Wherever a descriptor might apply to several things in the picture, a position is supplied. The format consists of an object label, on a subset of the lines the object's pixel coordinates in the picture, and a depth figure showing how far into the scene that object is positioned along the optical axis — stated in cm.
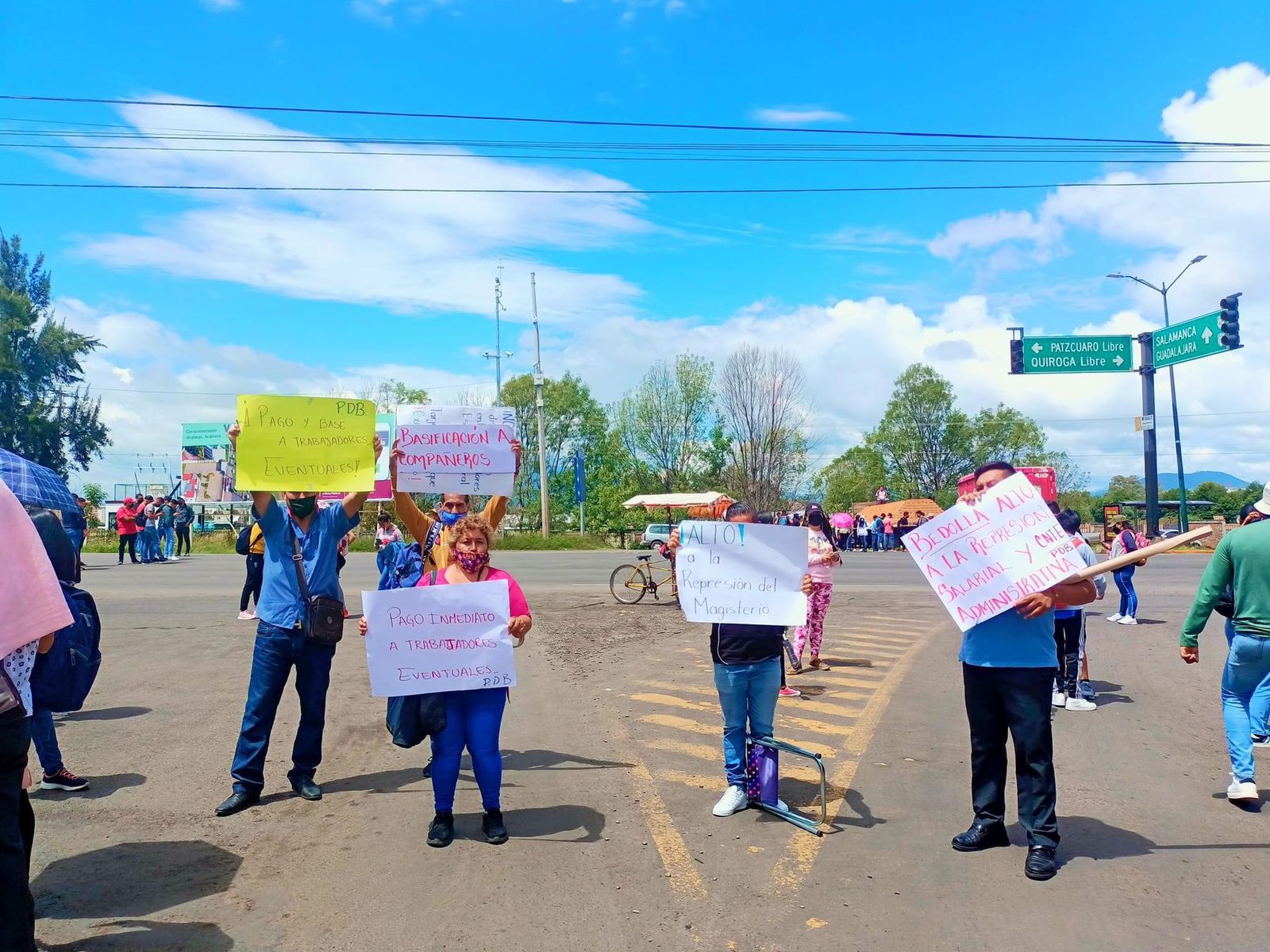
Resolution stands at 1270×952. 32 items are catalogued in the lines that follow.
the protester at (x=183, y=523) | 3030
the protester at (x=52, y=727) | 443
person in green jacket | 560
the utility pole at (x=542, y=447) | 4750
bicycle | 1688
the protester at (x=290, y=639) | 562
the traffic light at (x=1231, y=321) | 2470
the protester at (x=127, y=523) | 2725
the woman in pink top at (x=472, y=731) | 501
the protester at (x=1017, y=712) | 461
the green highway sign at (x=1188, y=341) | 2616
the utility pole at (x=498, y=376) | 5449
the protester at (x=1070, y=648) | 818
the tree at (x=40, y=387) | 5269
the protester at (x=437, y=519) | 566
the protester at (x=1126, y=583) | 1413
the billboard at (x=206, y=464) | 5991
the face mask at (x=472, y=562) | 523
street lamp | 3441
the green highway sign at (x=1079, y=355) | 2930
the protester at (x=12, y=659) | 314
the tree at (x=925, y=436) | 7362
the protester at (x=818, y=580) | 1016
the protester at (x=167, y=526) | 2948
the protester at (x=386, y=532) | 1554
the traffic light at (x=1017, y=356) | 2936
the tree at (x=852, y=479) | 7675
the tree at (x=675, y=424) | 6247
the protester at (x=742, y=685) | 541
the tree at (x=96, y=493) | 7648
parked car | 4734
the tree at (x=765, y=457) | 4831
